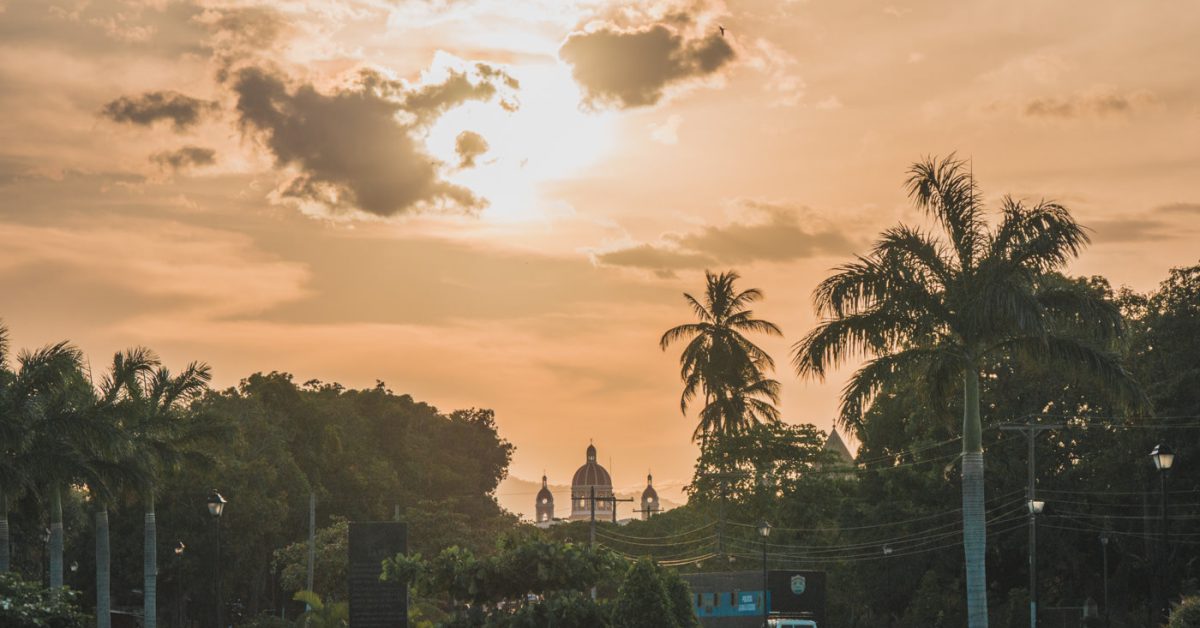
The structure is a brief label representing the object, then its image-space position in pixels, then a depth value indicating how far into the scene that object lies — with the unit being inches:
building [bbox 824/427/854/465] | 6397.6
